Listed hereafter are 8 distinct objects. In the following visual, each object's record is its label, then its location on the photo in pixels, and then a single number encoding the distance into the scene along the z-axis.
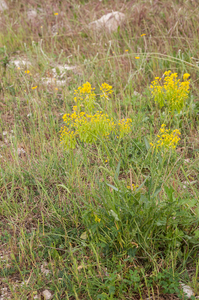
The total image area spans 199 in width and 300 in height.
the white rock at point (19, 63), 4.50
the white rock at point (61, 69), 4.22
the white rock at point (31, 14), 6.08
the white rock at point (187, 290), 1.68
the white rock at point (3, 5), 6.40
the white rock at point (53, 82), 4.08
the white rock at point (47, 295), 1.80
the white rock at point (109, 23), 4.98
